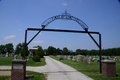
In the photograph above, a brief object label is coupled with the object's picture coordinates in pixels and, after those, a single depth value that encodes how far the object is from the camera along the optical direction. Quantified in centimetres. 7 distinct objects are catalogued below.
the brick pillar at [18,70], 667
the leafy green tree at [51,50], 9880
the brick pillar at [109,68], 790
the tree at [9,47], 9499
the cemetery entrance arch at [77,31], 914
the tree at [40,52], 3502
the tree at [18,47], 10197
